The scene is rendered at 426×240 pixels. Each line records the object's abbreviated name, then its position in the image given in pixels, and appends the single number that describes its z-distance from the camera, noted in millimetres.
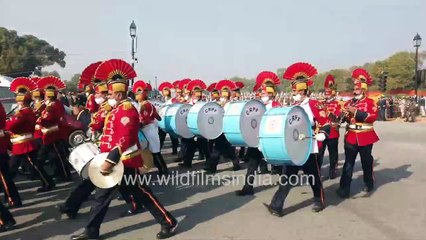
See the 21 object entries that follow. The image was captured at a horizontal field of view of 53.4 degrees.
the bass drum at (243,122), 6520
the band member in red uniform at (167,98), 9742
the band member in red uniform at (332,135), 7426
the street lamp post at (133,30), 16625
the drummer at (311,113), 5457
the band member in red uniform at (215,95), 10531
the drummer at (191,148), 8742
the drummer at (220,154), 8023
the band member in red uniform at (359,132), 6125
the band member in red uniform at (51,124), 6797
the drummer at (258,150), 6316
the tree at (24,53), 39209
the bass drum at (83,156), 4711
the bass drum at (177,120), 8695
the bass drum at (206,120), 7961
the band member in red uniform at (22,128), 6172
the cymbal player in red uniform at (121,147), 4285
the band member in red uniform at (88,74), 5916
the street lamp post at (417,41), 23672
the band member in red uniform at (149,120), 6949
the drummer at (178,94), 10625
